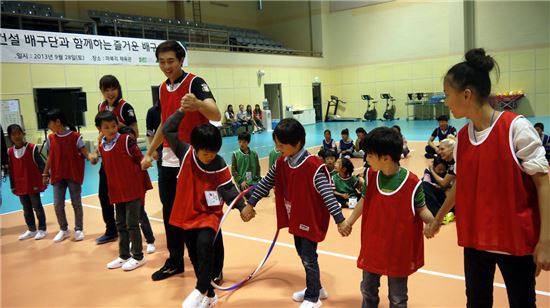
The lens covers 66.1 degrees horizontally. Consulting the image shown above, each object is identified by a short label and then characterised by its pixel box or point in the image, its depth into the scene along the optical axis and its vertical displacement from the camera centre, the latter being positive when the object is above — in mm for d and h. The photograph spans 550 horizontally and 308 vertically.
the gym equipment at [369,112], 21922 -426
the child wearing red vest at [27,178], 5031 -650
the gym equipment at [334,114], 23370 -444
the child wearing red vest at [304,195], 2760 -584
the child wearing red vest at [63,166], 4801 -502
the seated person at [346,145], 9725 -915
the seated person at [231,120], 17878 -347
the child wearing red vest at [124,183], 3864 -592
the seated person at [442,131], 8500 -640
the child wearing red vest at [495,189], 1718 -395
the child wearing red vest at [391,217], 2238 -607
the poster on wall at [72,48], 11031 +2095
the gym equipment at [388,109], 21750 -336
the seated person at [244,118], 18172 -308
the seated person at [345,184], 5855 -1109
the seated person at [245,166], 6645 -877
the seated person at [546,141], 7262 -817
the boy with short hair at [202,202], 2896 -614
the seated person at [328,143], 8656 -778
